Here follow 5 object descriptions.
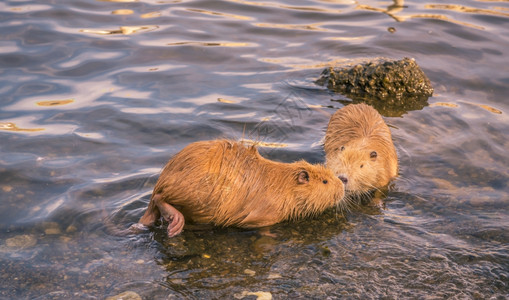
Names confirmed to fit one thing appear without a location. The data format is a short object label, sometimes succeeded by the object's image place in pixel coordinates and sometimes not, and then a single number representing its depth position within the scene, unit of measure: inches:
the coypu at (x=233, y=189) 183.6
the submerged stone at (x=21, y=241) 182.5
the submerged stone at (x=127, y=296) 157.2
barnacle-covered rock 314.2
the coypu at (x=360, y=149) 233.1
